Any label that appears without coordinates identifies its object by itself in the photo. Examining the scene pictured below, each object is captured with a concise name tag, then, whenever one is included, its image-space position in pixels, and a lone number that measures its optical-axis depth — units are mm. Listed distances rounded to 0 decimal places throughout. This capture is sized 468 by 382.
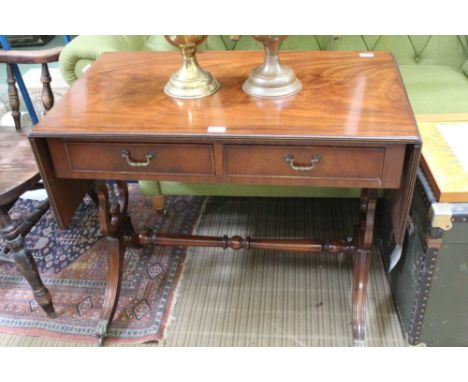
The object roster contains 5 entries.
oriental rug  1424
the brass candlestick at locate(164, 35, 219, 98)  1103
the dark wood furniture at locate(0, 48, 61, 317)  1296
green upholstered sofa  1540
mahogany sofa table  961
